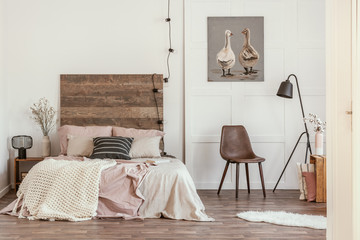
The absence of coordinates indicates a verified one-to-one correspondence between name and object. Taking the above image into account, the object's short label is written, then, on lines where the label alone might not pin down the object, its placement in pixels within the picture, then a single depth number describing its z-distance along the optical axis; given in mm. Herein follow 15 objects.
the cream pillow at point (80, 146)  5547
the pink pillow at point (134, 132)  5891
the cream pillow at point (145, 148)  5520
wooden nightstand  5832
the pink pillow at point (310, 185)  5465
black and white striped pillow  5281
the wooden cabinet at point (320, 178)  5414
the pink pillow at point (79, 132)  5843
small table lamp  5891
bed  4422
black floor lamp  5898
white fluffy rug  4223
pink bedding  4488
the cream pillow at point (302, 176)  5543
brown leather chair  6000
